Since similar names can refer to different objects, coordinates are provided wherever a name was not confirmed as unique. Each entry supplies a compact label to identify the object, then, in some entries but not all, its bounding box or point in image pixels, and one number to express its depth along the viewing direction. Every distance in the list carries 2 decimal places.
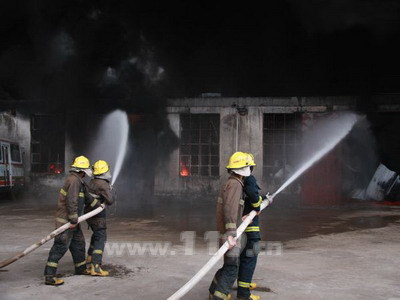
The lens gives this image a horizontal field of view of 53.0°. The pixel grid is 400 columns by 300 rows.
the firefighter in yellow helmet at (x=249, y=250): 4.56
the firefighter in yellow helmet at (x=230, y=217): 4.25
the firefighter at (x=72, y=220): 5.29
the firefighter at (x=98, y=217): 5.66
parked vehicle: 14.96
